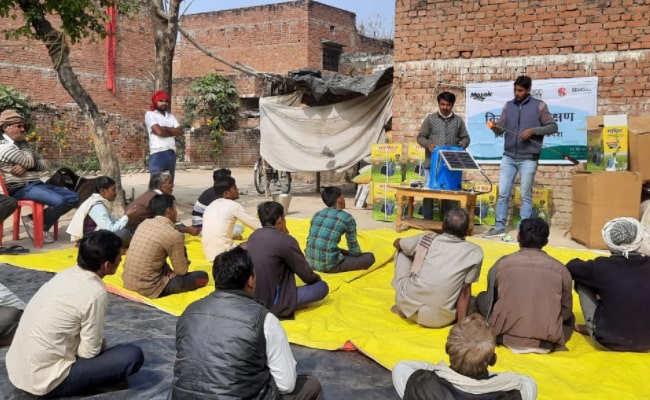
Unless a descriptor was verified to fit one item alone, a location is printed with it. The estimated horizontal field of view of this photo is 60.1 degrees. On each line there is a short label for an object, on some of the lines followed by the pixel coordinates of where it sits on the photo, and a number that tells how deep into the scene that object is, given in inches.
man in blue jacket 265.4
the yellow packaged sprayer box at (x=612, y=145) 253.3
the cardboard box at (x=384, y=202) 334.6
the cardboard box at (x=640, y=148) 249.6
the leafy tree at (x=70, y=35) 300.2
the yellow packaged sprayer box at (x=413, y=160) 347.9
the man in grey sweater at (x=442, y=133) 284.4
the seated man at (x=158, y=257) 175.6
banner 307.9
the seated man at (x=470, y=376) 78.6
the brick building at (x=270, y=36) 1053.2
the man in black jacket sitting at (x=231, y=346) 88.0
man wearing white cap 129.5
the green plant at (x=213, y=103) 886.4
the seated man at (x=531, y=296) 133.3
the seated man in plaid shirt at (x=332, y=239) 196.4
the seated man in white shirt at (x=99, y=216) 224.1
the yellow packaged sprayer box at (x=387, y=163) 349.1
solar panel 262.5
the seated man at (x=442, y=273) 145.5
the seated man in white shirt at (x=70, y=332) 105.8
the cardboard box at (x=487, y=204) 312.0
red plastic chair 261.4
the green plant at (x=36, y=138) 666.9
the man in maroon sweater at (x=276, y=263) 154.9
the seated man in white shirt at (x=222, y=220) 211.3
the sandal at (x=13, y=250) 246.1
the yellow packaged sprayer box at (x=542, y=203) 303.7
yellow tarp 122.5
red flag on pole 855.7
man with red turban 307.7
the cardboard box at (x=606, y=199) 247.0
